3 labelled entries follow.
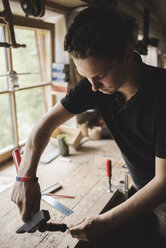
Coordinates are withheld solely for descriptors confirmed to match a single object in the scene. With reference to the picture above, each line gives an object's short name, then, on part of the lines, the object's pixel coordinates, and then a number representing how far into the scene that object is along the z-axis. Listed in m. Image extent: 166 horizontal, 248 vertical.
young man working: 0.84
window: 2.00
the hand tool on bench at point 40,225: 0.94
